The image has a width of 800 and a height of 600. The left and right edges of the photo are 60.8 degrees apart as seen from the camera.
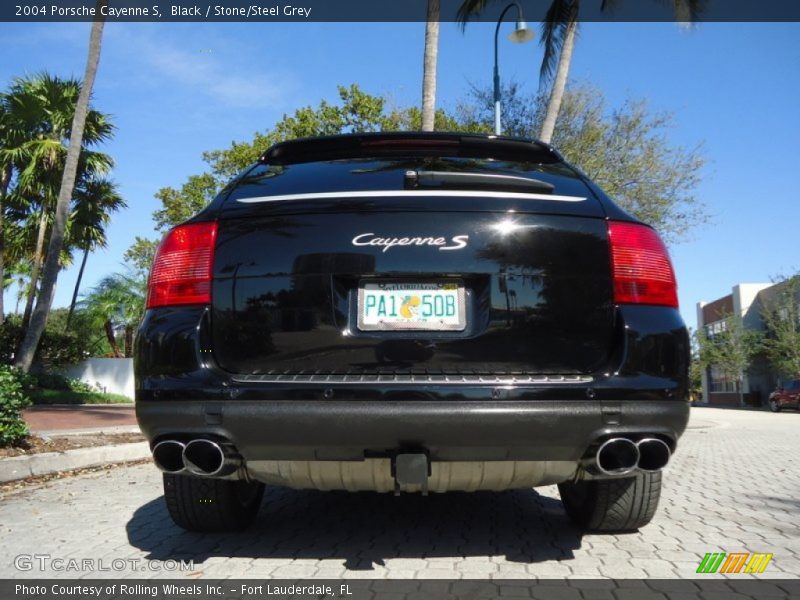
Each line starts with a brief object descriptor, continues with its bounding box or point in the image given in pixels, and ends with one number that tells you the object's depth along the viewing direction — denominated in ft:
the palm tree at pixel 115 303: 108.17
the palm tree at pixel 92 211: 73.00
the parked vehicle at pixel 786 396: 98.27
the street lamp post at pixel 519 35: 50.75
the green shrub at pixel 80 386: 73.92
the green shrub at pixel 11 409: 19.42
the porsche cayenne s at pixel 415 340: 8.46
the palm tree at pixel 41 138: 64.54
